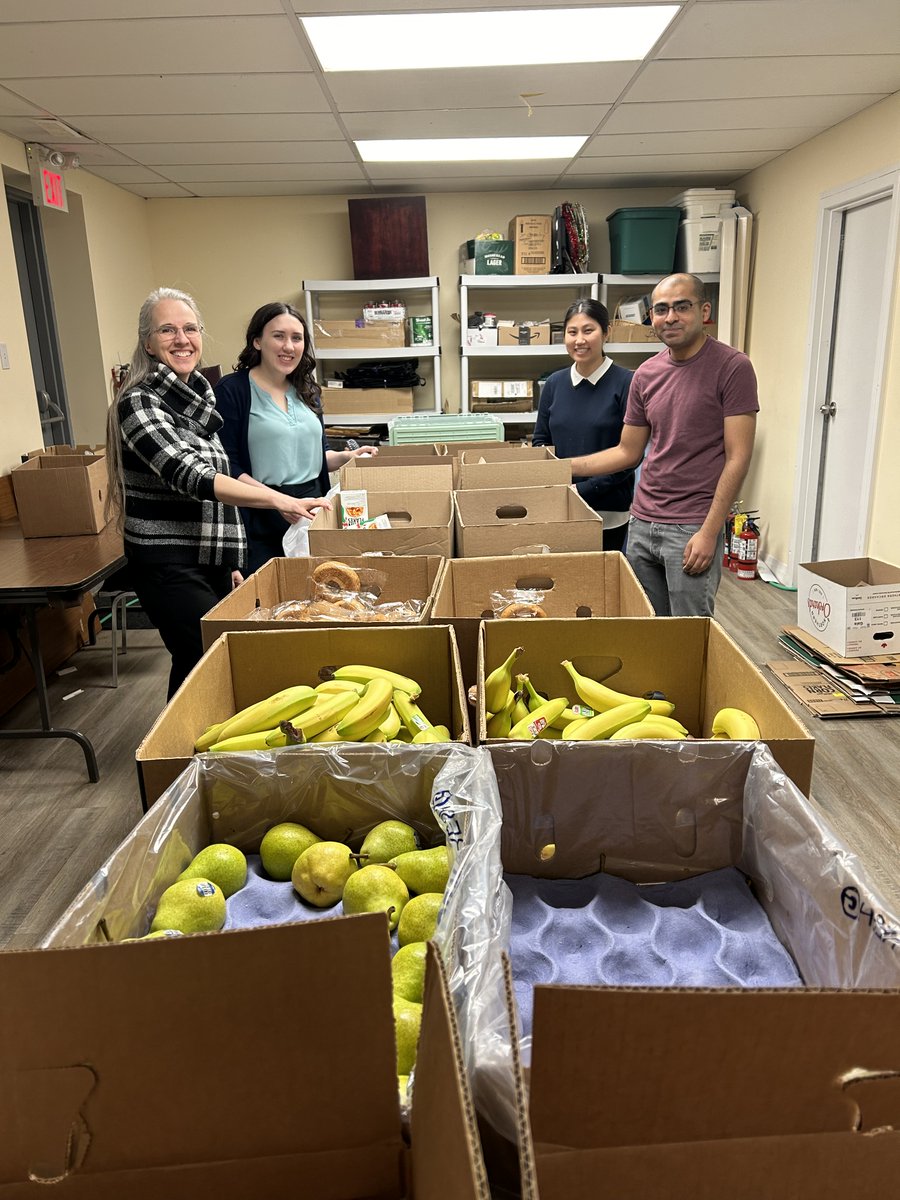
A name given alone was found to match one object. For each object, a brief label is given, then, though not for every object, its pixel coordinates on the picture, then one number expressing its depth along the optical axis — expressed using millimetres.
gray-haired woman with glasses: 2221
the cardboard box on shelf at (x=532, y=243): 5699
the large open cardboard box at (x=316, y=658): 1565
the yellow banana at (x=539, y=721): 1366
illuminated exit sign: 4309
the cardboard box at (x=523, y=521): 2250
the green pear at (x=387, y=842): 1108
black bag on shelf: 6004
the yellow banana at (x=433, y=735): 1363
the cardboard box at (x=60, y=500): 3371
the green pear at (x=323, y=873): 1066
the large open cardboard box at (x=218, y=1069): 624
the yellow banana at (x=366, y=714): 1342
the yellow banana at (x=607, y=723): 1389
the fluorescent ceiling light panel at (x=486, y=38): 2732
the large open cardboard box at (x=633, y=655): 1568
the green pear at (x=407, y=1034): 799
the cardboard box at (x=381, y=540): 2246
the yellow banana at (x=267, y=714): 1380
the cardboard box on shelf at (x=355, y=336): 5875
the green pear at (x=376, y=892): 1000
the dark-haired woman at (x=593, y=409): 3217
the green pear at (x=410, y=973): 887
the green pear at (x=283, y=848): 1130
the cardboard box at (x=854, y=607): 3529
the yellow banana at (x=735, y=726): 1303
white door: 4164
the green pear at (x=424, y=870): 1056
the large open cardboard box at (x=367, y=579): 2102
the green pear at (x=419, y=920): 958
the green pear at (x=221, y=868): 1092
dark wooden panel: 5816
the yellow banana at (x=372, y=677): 1524
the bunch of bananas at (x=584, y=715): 1379
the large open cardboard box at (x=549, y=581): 2102
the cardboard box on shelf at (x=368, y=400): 5945
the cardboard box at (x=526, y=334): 5875
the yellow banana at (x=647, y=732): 1382
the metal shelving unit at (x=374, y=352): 5879
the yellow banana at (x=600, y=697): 1528
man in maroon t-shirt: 2441
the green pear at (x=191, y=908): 980
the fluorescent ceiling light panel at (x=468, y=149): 4480
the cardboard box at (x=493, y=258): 5805
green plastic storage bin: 5637
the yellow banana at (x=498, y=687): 1493
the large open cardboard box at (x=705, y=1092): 590
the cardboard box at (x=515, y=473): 2920
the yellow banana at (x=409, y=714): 1426
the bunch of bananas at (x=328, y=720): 1333
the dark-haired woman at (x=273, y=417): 2697
